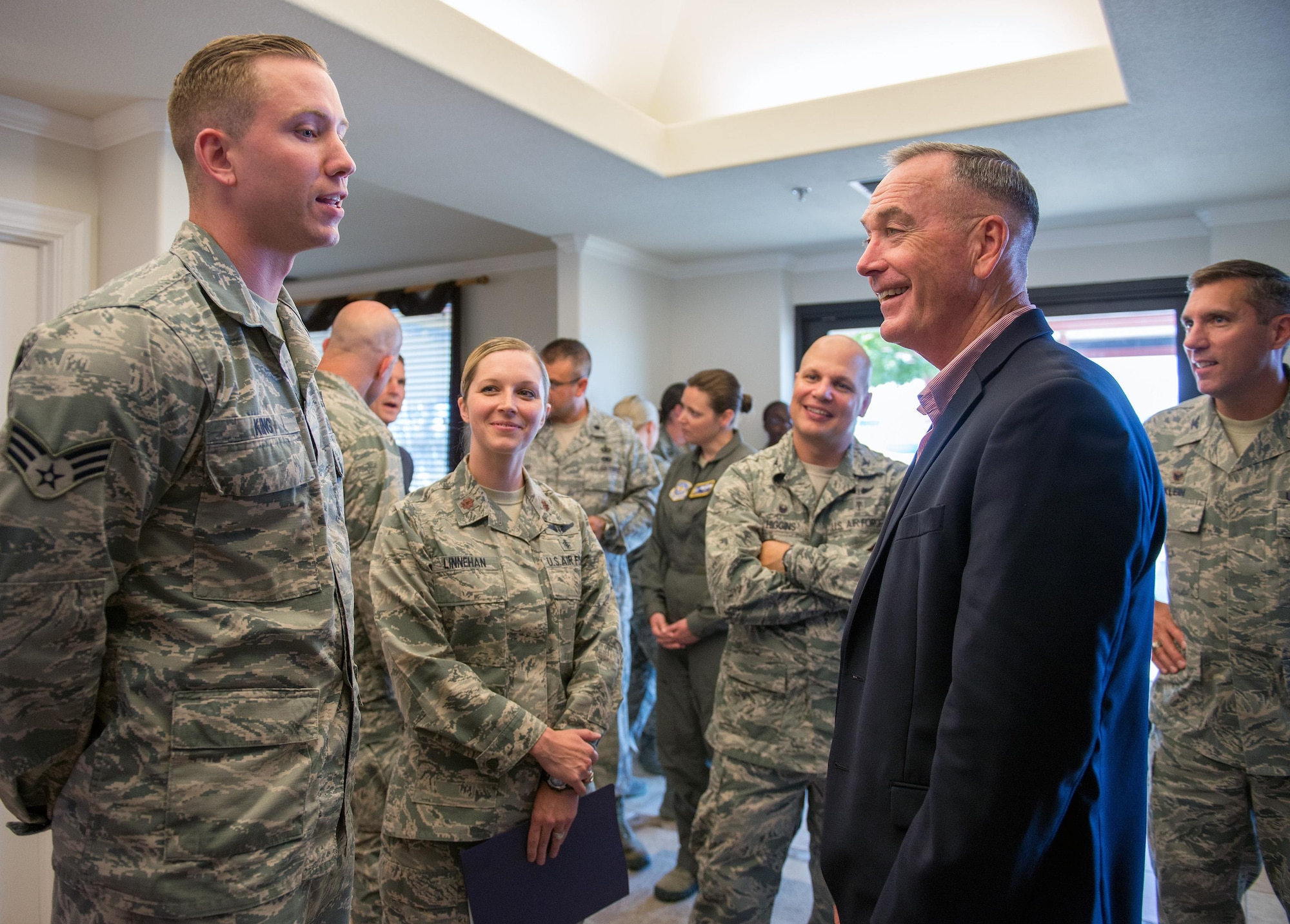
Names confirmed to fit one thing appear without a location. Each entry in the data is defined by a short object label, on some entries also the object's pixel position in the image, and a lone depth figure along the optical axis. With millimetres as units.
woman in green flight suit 3027
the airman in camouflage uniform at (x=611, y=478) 3441
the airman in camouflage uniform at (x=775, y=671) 2092
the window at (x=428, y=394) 7008
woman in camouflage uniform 1627
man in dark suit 917
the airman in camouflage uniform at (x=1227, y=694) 2033
